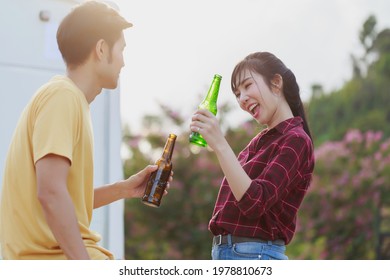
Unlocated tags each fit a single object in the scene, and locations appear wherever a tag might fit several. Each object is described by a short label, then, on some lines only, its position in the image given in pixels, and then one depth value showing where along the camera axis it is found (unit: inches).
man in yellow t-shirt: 78.4
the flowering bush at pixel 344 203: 389.4
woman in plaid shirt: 93.0
